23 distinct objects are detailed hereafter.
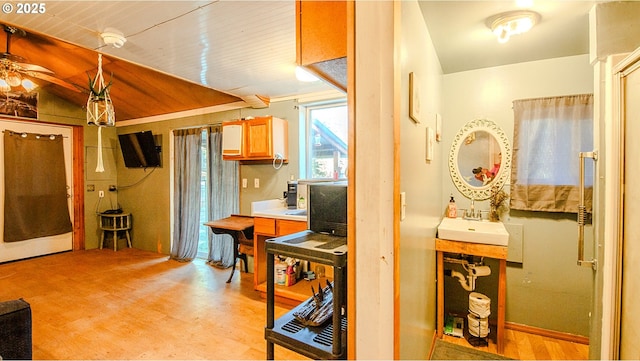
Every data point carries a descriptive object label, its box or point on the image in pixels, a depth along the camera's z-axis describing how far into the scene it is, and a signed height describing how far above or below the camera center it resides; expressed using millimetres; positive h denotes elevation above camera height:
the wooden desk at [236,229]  3244 -607
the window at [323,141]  3400 +429
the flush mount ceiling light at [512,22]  1642 +902
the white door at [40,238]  4156 -953
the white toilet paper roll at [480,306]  2207 -1019
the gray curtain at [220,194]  3945 -244
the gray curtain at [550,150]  2230 +190
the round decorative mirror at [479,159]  2514 +143
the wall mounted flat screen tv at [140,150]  4715 +461
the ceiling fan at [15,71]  2391 +925
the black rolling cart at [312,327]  1189 -600
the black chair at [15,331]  1483 -812
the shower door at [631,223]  1330 -240
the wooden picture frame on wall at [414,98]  1344 +377
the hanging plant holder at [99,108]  1940 +475
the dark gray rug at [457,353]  2072 -1326
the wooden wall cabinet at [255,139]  3396 +452
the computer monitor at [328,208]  1441 -171
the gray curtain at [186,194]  4227 -257
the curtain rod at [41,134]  4198 +682
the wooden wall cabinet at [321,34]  1194 +613
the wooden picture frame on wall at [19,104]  4102 +1087
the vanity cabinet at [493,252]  2057 -573
